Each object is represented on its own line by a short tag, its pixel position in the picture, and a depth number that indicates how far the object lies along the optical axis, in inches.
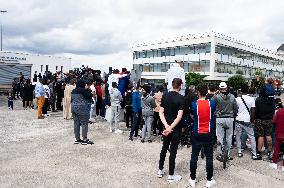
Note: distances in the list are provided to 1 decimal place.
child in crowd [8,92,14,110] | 746.8
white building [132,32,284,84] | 2409.0
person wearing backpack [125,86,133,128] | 461.2
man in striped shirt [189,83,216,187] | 243.3
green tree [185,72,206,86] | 2199.3
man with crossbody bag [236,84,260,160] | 339.9
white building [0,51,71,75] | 1601.9
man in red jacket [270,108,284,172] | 311.3
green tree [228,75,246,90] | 2375.9
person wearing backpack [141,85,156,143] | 395.5
